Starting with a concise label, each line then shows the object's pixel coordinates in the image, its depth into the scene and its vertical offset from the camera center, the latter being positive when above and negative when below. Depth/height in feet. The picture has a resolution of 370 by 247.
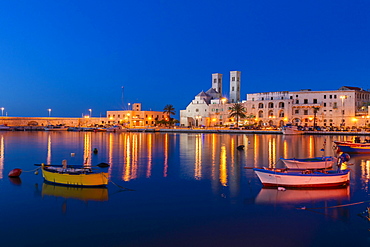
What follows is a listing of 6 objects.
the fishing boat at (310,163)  74.38 -7.77
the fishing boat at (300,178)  55.83 -8.40
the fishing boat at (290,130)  245.24 -0.74
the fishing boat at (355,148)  114.73 -6.43
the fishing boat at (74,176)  56.49 -8.48
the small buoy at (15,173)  67.09 -9.34
